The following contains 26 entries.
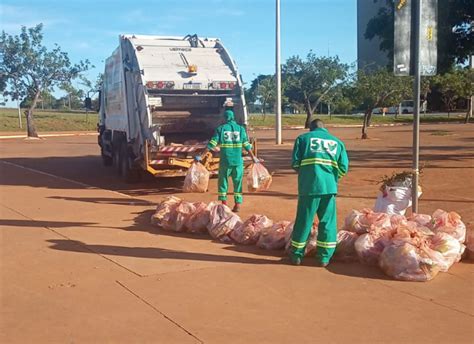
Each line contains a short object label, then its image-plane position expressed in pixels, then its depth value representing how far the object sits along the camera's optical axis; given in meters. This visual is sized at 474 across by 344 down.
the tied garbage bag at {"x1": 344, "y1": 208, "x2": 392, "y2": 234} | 6.16
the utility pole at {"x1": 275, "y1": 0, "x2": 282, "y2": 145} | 25.58
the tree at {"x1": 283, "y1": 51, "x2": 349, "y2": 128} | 42.22
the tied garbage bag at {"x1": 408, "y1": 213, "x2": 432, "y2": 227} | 6.40
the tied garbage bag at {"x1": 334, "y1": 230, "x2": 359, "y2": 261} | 6.09
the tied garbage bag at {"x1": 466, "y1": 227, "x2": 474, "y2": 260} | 6.00
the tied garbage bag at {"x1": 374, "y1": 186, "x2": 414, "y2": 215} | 7.18
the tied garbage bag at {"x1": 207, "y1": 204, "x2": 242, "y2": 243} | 7.02
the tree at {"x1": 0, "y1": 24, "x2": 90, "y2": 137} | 37.41
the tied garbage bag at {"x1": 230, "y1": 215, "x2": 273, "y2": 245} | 6.80
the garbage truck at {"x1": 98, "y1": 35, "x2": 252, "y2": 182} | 11.43
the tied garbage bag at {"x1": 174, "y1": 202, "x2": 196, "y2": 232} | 7.51
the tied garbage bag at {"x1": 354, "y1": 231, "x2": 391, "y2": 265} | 5.80
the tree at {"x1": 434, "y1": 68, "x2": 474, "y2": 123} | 48.81
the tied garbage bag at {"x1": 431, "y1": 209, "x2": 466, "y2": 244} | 5.98
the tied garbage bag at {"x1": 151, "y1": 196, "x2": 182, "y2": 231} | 7.64
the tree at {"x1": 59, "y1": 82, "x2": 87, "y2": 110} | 83.00
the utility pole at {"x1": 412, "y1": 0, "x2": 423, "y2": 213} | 6.56
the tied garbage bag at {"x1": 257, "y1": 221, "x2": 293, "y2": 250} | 6.50
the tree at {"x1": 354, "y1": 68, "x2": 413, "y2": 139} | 29.14
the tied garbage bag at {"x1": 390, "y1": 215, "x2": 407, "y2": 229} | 6.10
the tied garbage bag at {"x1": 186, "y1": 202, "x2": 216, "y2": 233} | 7.39
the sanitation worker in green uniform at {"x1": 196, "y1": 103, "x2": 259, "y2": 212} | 8.69
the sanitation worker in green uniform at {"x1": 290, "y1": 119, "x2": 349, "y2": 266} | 5.83
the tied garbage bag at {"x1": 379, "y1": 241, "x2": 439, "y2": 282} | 5.34
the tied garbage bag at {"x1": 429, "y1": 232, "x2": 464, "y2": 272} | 5.58
